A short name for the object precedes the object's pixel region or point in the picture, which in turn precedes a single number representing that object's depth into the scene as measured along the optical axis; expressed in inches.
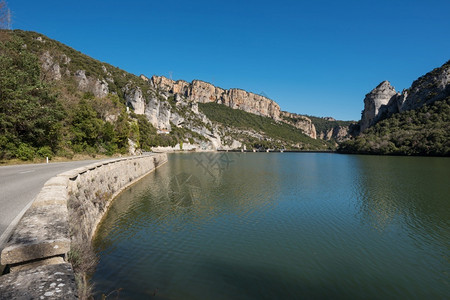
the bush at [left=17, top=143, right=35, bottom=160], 796.0
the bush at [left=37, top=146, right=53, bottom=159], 871.4
